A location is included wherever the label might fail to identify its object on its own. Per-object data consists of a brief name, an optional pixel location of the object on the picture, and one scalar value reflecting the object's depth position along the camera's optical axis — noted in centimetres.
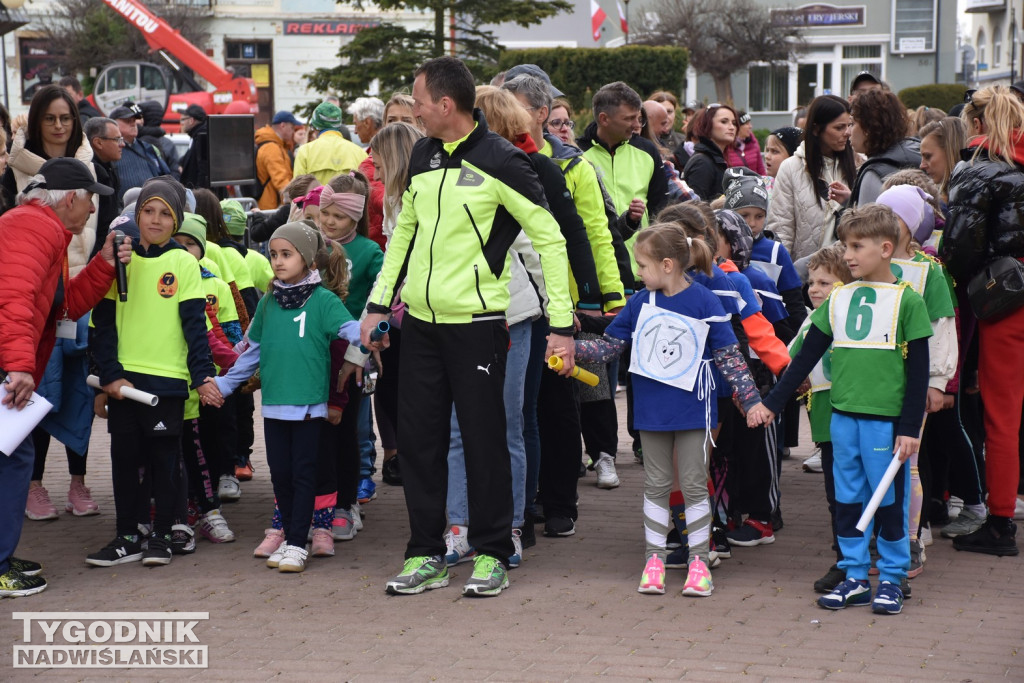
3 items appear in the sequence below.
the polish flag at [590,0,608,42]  3550
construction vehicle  2881
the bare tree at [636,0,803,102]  4409
